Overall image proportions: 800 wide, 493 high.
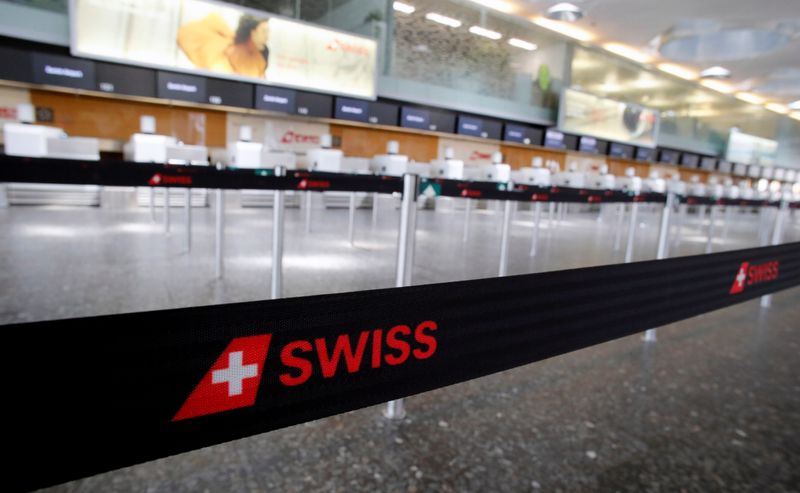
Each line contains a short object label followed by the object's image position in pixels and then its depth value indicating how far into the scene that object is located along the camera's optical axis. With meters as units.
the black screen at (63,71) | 6.39
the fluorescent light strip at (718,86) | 15.97
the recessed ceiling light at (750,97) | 17.58
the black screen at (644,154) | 14.38
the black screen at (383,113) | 9.19
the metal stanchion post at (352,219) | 4.75
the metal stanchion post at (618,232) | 5.71
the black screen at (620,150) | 13.59
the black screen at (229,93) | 7.59
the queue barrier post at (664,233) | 2.67
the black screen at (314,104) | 8.40
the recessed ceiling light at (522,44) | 11.32
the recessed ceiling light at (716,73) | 13.69
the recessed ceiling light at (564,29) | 11.28
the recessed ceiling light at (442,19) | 9.94
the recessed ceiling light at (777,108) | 19.10
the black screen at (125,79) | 6.80
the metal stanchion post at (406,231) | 1.63
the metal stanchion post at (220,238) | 2.97
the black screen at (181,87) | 7.20
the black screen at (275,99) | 8.00
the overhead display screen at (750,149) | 18.17
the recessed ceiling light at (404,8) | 9.52
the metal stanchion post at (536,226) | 4.84
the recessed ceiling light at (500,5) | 10.19
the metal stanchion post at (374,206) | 6.57
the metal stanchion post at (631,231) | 4.46
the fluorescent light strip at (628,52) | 12.68
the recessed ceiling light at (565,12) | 9.00
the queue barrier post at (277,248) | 2.32
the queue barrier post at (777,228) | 3.29
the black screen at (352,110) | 8.76
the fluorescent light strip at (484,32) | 10.58
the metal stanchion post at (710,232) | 4.87
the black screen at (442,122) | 10.06
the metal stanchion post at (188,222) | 3.70
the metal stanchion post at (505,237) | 3.44
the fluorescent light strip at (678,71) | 14.47
